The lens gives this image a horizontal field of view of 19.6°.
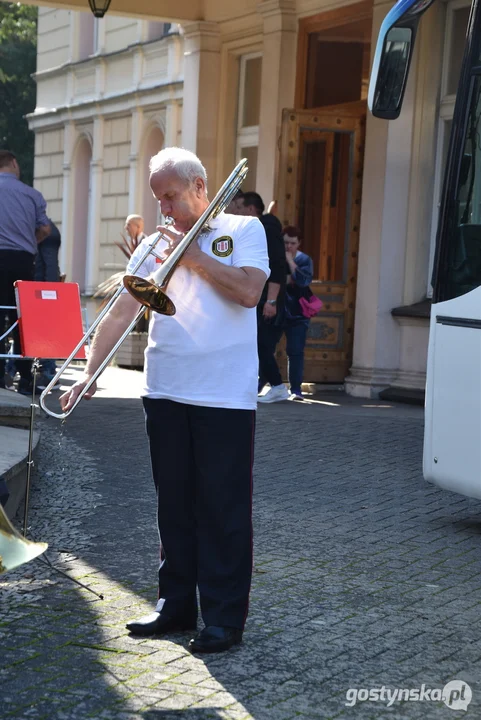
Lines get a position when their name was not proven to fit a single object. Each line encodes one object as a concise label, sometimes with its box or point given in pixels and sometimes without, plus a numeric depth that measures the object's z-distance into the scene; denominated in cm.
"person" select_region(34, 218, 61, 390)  1360
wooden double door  1508
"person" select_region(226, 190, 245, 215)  1184
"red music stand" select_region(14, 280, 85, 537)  630
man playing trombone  491
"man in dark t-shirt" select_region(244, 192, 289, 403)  1246
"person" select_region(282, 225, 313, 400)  1364
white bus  707
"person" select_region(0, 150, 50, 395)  1155
